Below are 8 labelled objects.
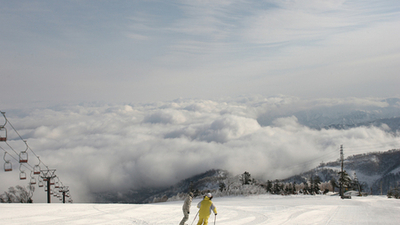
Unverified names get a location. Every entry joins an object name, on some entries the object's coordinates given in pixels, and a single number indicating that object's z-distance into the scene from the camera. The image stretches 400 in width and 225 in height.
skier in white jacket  14.66
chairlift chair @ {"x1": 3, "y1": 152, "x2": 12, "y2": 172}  28.89
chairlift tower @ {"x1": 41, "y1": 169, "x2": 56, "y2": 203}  49.66
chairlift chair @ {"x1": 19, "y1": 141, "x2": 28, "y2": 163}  30.69
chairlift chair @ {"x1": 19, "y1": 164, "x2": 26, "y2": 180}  34.77
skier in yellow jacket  13.82
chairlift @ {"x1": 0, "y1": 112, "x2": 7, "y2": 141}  21.88
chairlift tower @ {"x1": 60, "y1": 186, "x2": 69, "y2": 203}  66.00
